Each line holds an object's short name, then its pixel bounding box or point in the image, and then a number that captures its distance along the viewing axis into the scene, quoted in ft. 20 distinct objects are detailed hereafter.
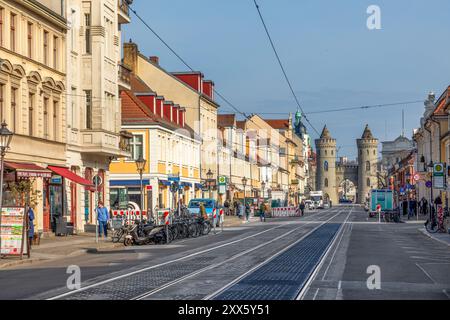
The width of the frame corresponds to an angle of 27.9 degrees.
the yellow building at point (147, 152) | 208.54
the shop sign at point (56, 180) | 135.74
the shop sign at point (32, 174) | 111.75
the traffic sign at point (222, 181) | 231.30
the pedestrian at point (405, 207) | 280.31
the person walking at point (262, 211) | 243.40
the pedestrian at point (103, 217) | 129.90
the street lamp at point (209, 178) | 218.34
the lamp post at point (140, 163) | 141.90
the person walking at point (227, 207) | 278.56
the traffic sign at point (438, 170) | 151.73
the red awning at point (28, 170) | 111.55
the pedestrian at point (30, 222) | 98.27
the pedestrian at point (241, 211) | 256.19
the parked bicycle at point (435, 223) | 145.48
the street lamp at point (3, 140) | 88.34
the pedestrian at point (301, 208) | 302.29
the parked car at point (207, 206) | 181.09
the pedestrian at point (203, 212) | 153.64
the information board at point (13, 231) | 88.28
